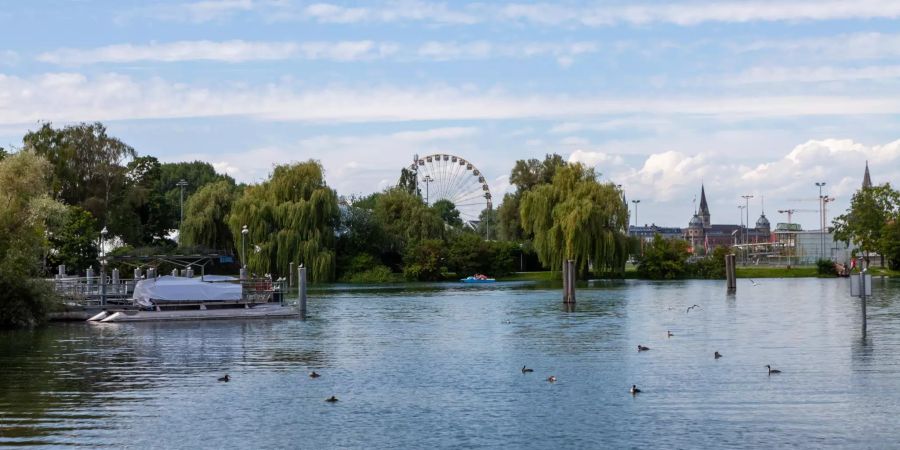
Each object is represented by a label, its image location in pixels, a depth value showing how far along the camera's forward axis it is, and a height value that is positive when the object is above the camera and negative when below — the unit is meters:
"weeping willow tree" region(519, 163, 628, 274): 90.25 +3.77
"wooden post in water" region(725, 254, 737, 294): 82.56 -0.58
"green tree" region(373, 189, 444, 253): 110.38 +4.91
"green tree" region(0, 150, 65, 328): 47.66 +1.42
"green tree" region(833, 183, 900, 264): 122.50 +5.33
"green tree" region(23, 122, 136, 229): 97.58 +9.76
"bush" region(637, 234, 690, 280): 108.75 +0.65
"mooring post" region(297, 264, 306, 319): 56.31 -0.82
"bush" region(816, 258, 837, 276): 114.88 -0.27
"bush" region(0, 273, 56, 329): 47.72 -1.23
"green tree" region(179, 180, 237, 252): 100.00 +4.66
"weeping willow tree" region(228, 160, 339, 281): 90.25 +3.66
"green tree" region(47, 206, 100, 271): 78.75 +1.89
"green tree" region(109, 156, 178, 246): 104.06 +6.02
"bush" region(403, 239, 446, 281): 106.81 +0.84
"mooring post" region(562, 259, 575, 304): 62.42 -0.81
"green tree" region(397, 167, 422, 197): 142.64 +11.42
